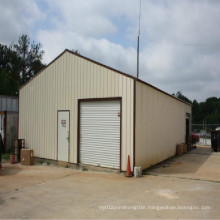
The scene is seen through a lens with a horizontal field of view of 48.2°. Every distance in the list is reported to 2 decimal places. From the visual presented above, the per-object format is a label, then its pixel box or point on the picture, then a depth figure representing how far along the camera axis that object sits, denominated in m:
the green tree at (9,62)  37.97
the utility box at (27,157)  10.59
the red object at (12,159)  10.88
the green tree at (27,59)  38.41
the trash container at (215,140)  16.41
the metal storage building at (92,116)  8.70
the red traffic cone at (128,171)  8.23
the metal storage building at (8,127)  13.76
